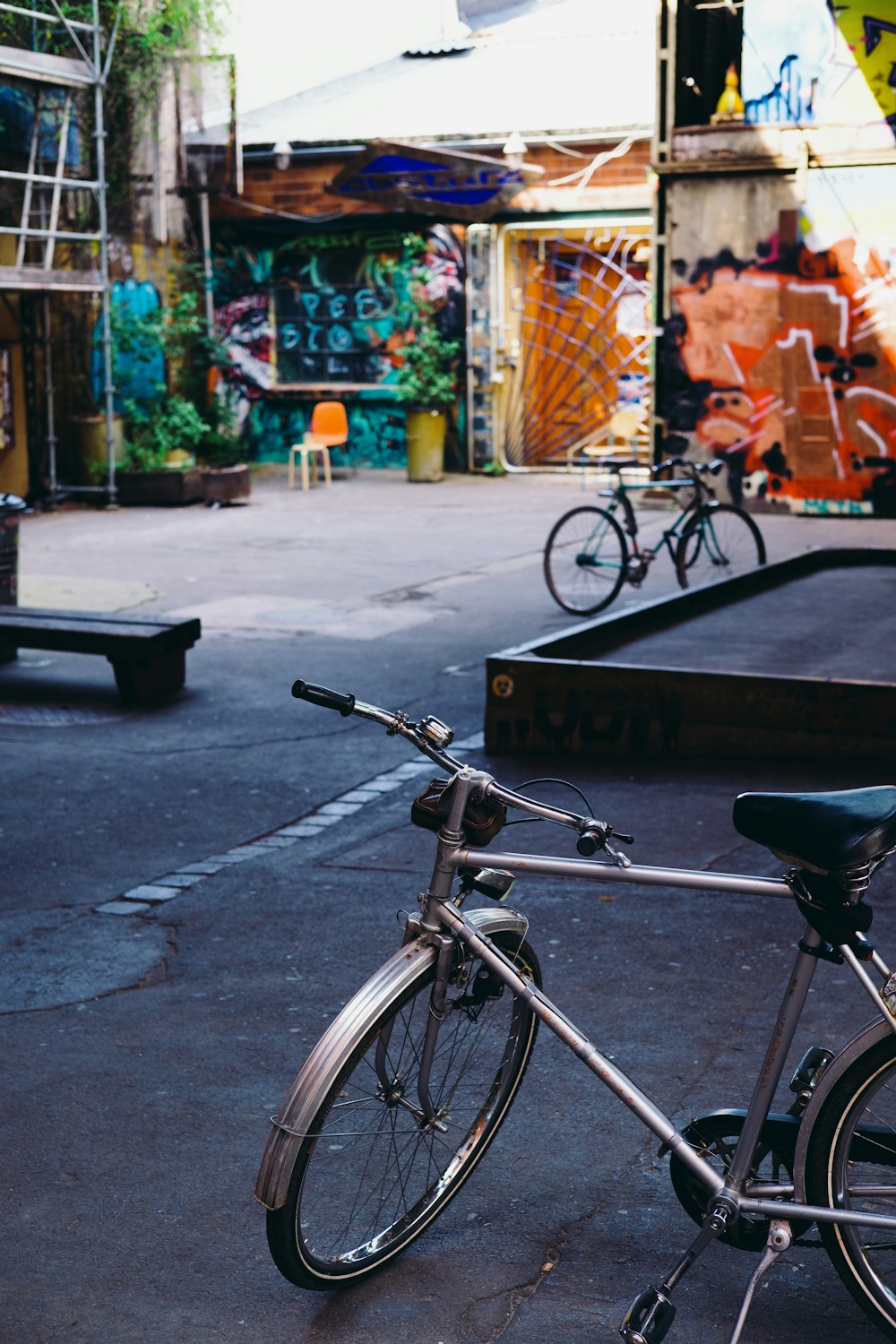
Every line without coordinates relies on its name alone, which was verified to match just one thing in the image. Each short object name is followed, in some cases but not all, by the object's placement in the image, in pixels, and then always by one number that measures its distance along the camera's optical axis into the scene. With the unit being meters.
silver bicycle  2.84
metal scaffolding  17.53
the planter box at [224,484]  19.70
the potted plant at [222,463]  19.73
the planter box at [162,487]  19.48
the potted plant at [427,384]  21.95
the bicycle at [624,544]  11.43
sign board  20.67
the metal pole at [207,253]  22.70
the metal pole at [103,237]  18.41
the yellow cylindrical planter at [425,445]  21.92
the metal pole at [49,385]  19.12
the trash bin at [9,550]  10.31
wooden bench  8.87
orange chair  22.67
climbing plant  20.39
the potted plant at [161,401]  19.61
